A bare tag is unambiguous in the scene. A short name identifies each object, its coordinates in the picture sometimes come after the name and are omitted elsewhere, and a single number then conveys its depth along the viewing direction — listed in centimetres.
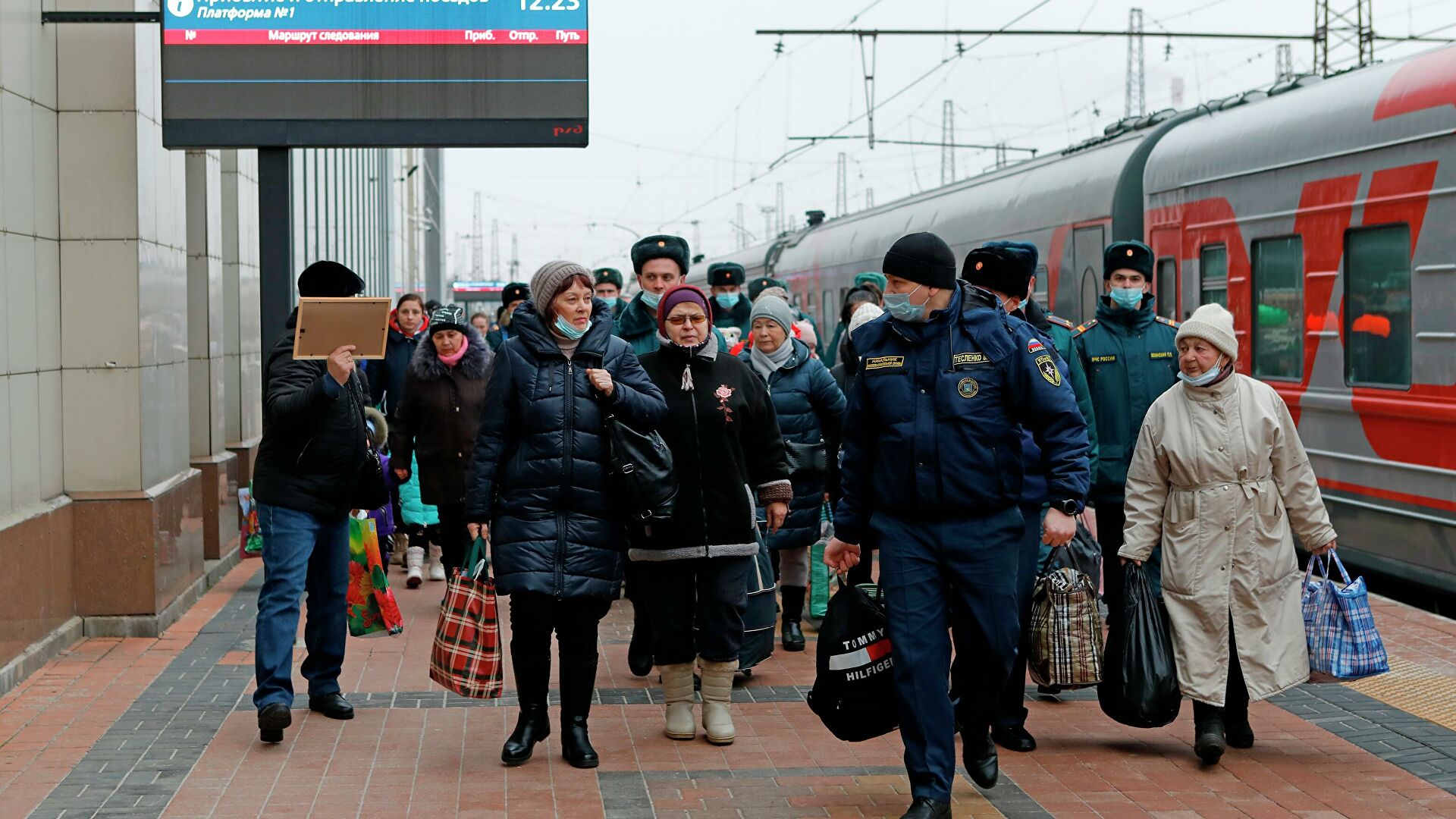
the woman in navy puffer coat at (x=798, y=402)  805
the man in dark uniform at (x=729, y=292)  1001
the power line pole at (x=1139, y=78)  4512
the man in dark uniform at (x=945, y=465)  534
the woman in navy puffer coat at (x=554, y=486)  604
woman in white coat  607
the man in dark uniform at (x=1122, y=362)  708
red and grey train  894
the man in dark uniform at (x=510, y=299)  1201
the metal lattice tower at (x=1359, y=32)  2312
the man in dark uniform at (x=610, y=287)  1055
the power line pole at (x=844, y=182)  5756
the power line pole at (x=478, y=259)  10481
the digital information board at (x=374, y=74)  827
